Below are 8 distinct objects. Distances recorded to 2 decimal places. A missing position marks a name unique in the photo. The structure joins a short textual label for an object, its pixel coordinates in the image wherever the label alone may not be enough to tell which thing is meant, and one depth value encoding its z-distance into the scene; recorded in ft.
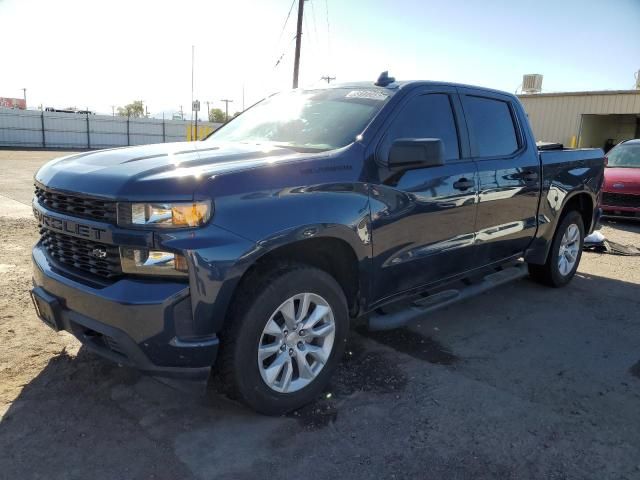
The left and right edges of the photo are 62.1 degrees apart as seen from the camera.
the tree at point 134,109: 277.44
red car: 31.48
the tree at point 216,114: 289.94
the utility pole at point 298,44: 67.97
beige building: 71.10
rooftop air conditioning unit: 89.37
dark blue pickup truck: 8.22
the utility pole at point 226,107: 245.08
